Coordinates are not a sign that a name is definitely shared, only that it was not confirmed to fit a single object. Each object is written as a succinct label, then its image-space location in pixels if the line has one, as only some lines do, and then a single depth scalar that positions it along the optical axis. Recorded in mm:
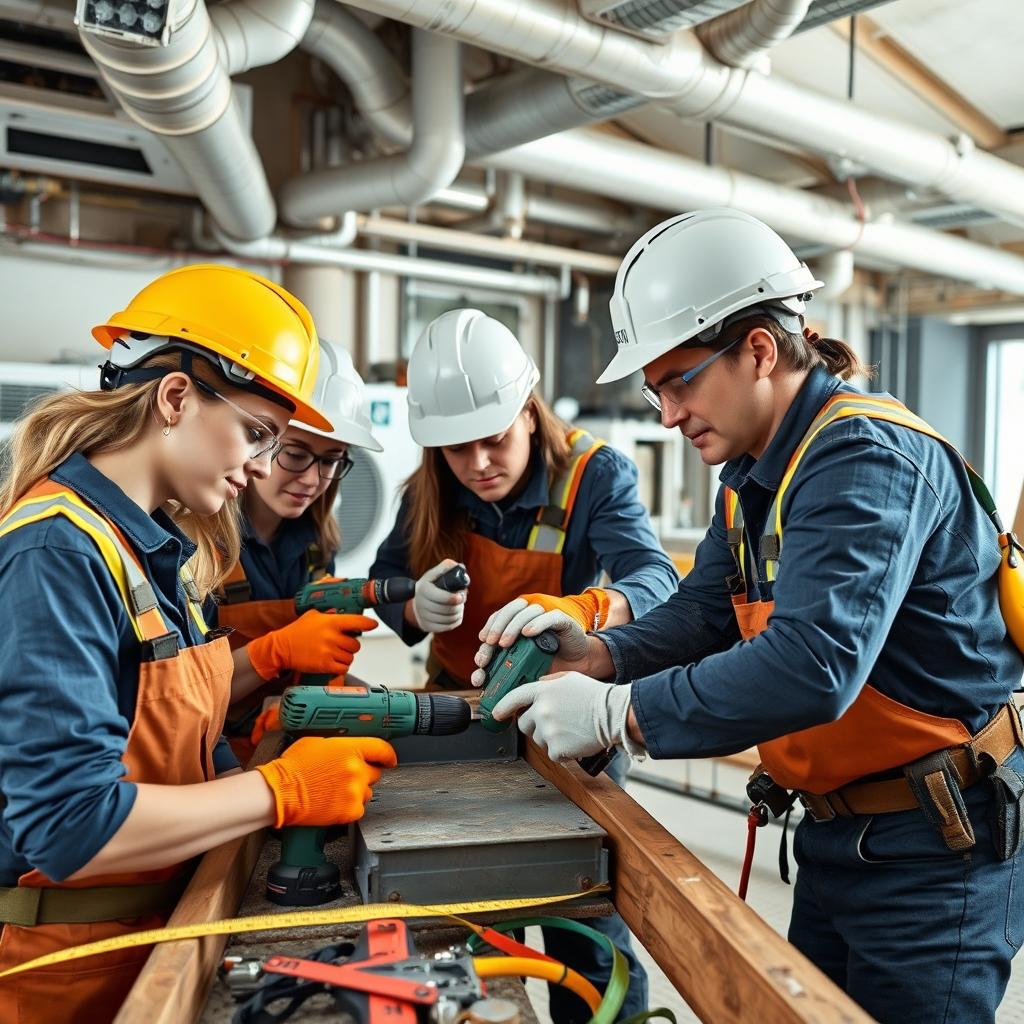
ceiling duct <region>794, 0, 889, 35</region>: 2602
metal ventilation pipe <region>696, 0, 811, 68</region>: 2596
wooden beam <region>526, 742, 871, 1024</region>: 822
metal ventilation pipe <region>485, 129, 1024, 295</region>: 3674
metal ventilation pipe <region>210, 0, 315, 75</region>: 2543
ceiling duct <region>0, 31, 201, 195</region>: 3297
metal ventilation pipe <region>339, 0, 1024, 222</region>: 2469
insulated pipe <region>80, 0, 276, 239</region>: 2211
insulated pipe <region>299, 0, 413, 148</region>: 3252
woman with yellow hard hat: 957
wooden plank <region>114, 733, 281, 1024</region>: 831
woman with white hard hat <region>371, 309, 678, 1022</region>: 2012
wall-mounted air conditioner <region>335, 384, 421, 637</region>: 4074
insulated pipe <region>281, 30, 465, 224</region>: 3217
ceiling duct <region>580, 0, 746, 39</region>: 2468
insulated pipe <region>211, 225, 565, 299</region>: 4109
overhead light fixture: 2041
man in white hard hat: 1087
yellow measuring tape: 966
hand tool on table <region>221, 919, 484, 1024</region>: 869
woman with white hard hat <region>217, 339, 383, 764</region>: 1939
